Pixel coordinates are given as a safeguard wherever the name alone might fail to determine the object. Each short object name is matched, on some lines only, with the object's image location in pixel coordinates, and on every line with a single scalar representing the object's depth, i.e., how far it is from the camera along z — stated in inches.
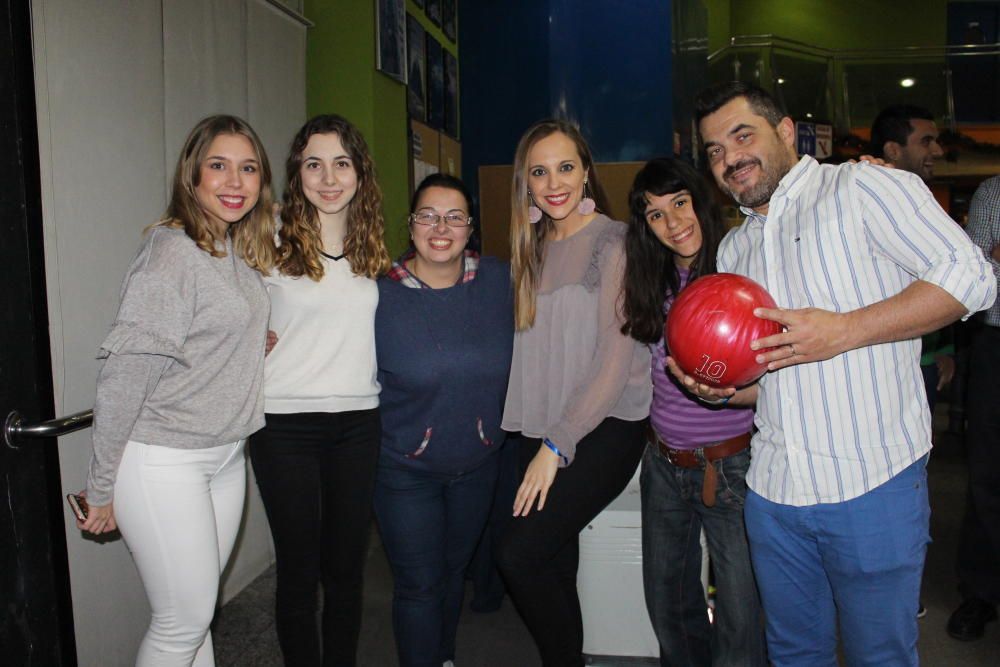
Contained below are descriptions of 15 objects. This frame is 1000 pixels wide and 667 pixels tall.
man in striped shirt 62.9
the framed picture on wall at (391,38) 167.9
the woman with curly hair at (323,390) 89.5
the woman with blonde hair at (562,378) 88.0
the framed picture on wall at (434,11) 212.5
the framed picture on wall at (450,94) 230.7
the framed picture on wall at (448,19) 228.4
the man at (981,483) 121.1
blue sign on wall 320.1
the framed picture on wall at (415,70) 192.4
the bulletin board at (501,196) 227.9
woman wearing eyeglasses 92.4
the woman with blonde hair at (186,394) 74.2
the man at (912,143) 135.9
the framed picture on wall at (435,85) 212.1
